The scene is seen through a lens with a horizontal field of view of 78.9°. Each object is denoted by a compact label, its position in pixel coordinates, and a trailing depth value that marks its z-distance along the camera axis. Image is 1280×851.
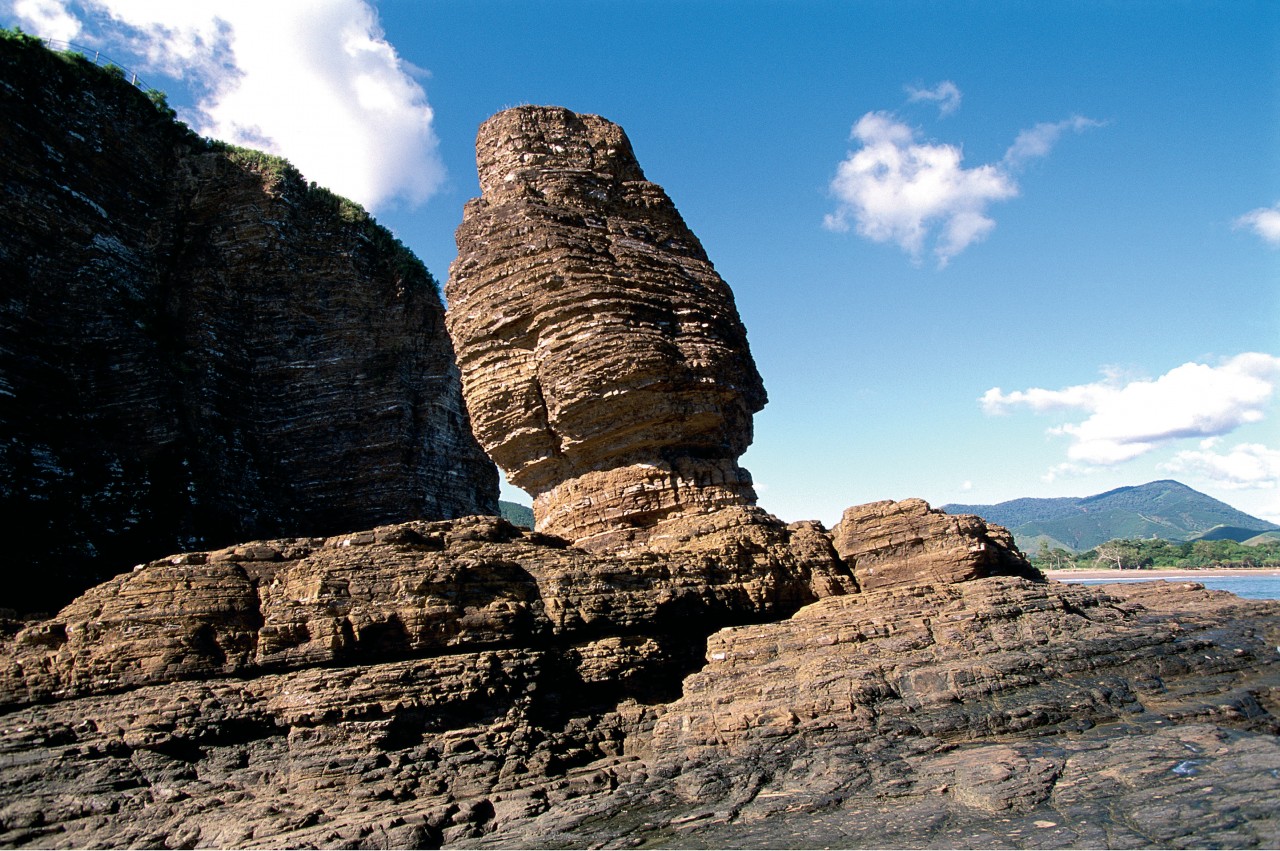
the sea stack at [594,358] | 15.65
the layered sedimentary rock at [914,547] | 13.00
